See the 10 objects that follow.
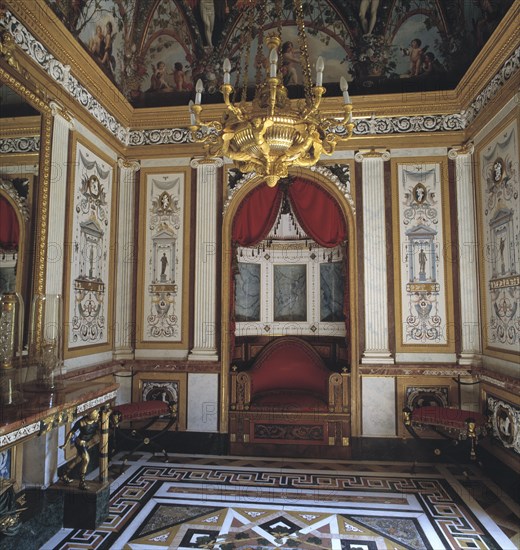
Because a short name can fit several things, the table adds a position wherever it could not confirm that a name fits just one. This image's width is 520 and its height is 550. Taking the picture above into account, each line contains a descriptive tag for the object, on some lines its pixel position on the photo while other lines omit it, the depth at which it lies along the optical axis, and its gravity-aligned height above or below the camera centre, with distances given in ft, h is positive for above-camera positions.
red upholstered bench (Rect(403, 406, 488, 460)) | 13.75 -3.58
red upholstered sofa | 16.28 -4.13
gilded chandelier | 8.82 +3.75
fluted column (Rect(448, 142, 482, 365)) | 16.16 +1.85
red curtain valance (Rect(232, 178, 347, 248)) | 17.81 +3.92
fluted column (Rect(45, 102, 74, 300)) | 13.02 +3.23
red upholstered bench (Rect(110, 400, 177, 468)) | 14.89 -3.73
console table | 8.40 -2.14
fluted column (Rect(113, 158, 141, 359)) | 17.60 +1.85
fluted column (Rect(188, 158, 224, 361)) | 17.38 +1.86
